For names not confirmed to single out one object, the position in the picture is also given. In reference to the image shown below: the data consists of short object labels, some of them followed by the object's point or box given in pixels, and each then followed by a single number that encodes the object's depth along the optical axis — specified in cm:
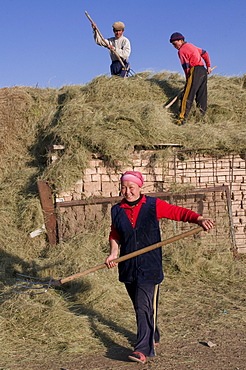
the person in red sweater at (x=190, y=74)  916
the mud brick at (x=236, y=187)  832
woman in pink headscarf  399
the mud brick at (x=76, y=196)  774
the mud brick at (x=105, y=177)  791
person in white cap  1018
